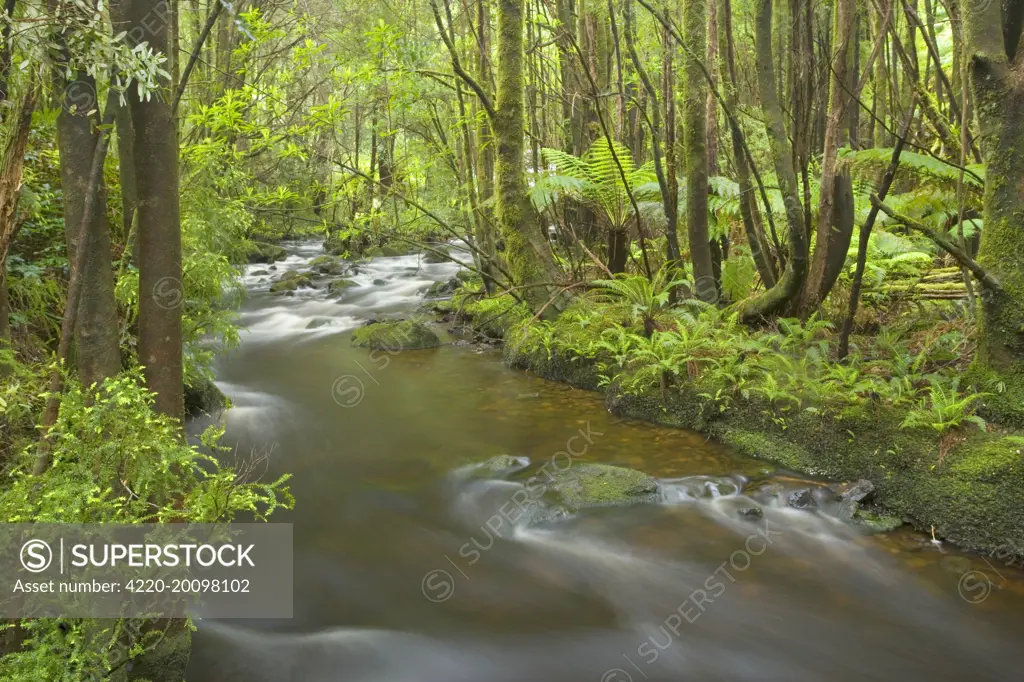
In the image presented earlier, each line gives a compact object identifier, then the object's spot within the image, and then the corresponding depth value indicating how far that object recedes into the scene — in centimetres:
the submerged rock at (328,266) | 1698
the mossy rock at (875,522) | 444
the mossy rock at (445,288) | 1439
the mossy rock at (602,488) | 498
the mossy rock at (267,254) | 1833
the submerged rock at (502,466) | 558
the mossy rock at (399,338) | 989
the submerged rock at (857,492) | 469
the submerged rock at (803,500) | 477
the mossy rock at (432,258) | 1902
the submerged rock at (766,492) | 492
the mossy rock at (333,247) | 1948
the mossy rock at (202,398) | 628
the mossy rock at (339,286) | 1474
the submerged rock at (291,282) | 1461
